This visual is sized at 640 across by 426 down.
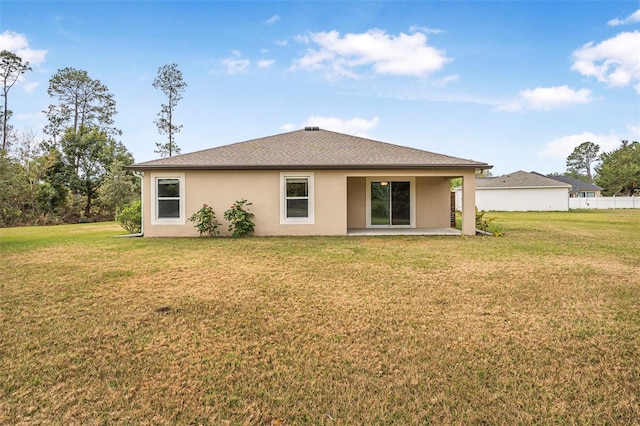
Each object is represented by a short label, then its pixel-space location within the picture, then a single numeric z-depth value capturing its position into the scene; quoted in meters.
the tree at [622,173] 41.25
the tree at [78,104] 27.47
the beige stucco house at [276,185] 11.00
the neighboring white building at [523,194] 28.94
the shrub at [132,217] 12.03
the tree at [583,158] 63.72
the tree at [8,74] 24.45
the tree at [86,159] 24.64
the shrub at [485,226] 11.61
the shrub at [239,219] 10.91
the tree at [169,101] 27.12
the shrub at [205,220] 10.92
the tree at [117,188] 23.56
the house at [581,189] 38.03
